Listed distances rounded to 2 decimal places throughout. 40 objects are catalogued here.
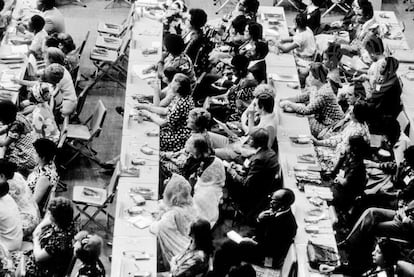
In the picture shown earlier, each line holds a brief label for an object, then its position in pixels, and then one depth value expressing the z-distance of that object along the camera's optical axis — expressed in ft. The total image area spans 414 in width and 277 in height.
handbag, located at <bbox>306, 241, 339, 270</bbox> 28.53
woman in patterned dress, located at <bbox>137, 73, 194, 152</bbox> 33.37
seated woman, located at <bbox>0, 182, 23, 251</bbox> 27.86
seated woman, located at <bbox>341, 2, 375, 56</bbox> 43.04
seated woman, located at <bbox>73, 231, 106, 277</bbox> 25.36
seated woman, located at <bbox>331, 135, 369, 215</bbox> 31.24
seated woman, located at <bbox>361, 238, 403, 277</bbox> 26.71
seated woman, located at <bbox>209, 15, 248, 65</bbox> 41.47
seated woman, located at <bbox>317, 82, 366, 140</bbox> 35.22
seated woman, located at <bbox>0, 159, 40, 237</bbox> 29.40
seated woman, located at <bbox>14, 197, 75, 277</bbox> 27.02
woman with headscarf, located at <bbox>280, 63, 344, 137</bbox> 35.70
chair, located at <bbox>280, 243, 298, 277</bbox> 27.55
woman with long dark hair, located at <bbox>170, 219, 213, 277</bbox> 26.05
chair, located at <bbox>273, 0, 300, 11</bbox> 50.07
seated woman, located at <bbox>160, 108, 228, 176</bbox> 31.50
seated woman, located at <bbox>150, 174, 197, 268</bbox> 28.32
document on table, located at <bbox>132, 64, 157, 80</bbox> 37.86
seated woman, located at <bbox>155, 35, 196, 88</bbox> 36.65
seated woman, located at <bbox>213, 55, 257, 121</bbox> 36.35
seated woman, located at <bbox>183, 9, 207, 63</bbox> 39.81
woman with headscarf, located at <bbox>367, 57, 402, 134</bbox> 38.26
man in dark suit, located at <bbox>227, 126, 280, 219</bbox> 31.45
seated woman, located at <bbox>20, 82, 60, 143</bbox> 34.40
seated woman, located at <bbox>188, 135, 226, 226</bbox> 30.53
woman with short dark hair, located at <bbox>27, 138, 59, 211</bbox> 30.68
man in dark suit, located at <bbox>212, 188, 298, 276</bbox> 28.09
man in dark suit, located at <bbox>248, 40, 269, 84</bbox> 36.52
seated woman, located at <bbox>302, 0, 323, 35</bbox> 43.75
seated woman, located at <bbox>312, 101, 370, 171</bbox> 33.09
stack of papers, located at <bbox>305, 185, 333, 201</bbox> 31.55
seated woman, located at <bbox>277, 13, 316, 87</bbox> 41.32
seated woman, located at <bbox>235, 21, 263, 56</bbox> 38.81
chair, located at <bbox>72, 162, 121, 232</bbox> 31.99
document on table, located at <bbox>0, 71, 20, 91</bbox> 36.76
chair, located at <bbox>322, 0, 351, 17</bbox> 49.70
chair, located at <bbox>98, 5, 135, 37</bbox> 43.86
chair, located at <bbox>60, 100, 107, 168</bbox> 35.55
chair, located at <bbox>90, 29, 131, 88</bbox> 41.65
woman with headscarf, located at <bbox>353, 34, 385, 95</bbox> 39.09
